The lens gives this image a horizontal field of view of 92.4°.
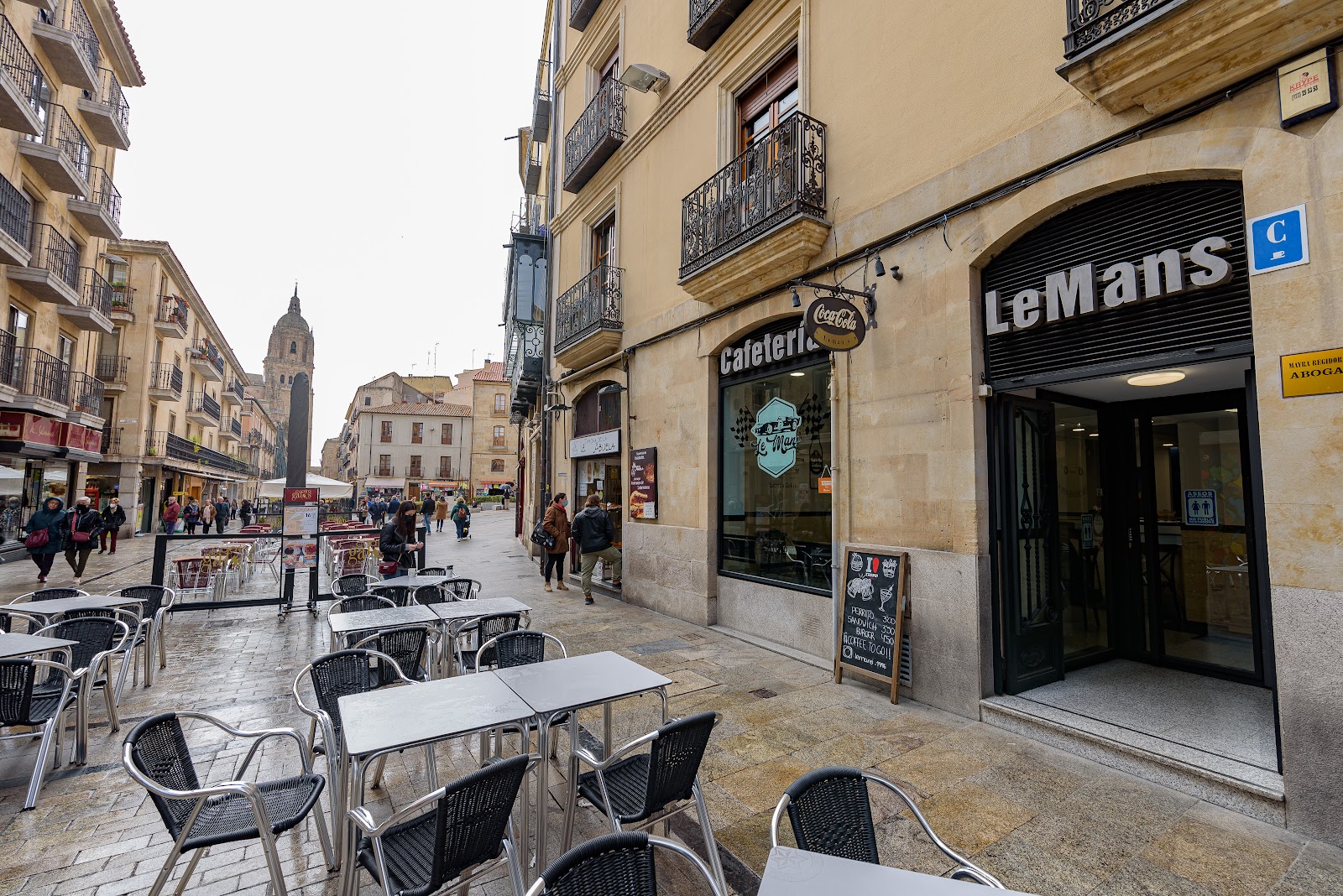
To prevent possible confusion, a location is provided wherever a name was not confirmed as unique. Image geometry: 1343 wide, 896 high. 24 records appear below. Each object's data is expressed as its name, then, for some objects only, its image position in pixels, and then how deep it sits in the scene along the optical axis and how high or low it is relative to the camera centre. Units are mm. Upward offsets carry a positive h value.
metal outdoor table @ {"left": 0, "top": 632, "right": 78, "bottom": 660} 4340 -1081
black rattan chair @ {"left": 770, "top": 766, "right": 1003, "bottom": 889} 2131 -1109
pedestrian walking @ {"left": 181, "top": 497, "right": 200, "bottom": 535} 24281 -928
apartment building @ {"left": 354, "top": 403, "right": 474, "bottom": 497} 55812 +3935
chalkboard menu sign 5516 -1039
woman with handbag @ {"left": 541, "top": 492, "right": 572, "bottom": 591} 11625 -698
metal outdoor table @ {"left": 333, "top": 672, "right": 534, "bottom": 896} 2580 -1033
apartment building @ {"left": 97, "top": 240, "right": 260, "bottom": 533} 24328 +4527
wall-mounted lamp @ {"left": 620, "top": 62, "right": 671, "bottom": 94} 10016 +6567
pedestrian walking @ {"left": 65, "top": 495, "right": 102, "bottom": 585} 12258 -871
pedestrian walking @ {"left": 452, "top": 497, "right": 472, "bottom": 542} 24484 -1052
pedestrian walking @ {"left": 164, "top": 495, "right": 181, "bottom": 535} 20373 -743
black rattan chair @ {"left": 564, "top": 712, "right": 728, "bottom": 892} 2680 -1302
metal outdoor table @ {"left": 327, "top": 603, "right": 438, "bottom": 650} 5043 -1048
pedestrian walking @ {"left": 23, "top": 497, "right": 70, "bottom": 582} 11570 -793
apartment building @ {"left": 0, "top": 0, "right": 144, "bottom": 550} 14477 +6807
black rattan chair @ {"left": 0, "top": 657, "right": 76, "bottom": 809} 3814 -1287
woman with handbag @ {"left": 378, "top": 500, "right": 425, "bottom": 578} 9250 -726
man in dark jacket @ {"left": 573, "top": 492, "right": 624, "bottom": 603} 10641 -633
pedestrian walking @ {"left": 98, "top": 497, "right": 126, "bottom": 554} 16906 -729
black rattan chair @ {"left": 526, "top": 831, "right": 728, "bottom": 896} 1717 -1047
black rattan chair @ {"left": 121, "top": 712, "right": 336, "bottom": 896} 2512 -1353
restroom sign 5891 -73
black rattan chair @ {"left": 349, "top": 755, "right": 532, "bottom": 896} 2238 -1290
